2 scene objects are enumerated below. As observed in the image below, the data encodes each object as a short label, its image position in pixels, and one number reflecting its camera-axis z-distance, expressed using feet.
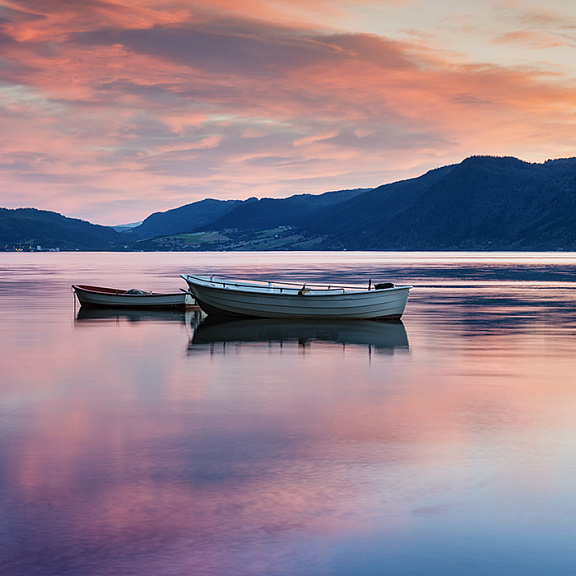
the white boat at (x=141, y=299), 176.76
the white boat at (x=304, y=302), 143.23
